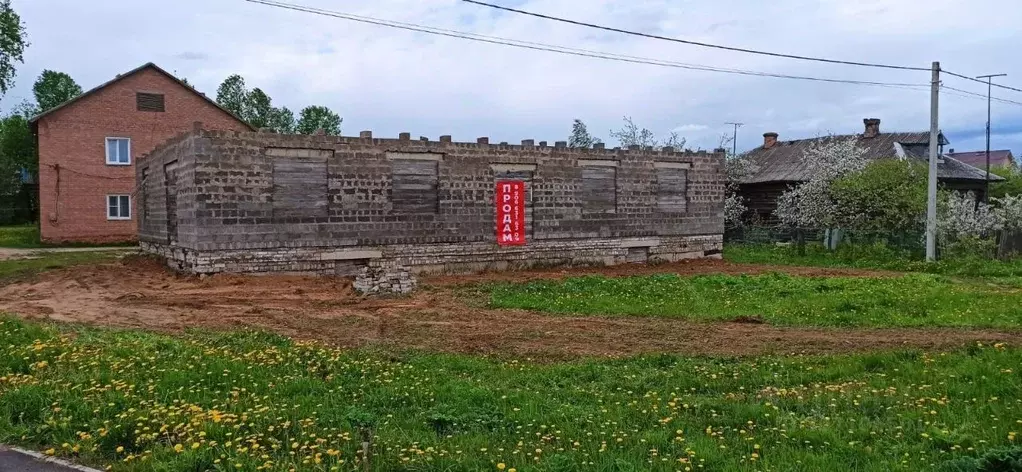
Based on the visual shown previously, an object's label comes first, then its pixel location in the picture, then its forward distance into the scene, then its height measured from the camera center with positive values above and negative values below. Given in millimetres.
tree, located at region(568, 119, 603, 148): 48394 +5113
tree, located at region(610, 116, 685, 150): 39219 +3978
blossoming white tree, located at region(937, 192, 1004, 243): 24578 -308
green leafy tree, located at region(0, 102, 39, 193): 46906 +3768
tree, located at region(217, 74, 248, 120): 54938 +8787
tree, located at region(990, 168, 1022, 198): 41312 +1468
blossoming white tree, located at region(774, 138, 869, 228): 30391 +1083
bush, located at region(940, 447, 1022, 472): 4289 -1549
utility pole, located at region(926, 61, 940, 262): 22797 +890
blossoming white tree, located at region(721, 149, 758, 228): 36312 +1235
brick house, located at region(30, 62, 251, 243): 31531 +2845
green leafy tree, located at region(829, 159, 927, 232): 25906 +529
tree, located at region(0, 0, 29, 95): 28109 +6721
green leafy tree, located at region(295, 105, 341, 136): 58656 +7387
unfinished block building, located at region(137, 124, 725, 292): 17141 +108
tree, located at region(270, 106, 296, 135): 56250 +7064
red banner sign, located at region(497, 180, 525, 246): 21062 -115
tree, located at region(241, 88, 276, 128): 55312 +7813
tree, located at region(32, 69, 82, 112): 60531 +10233
